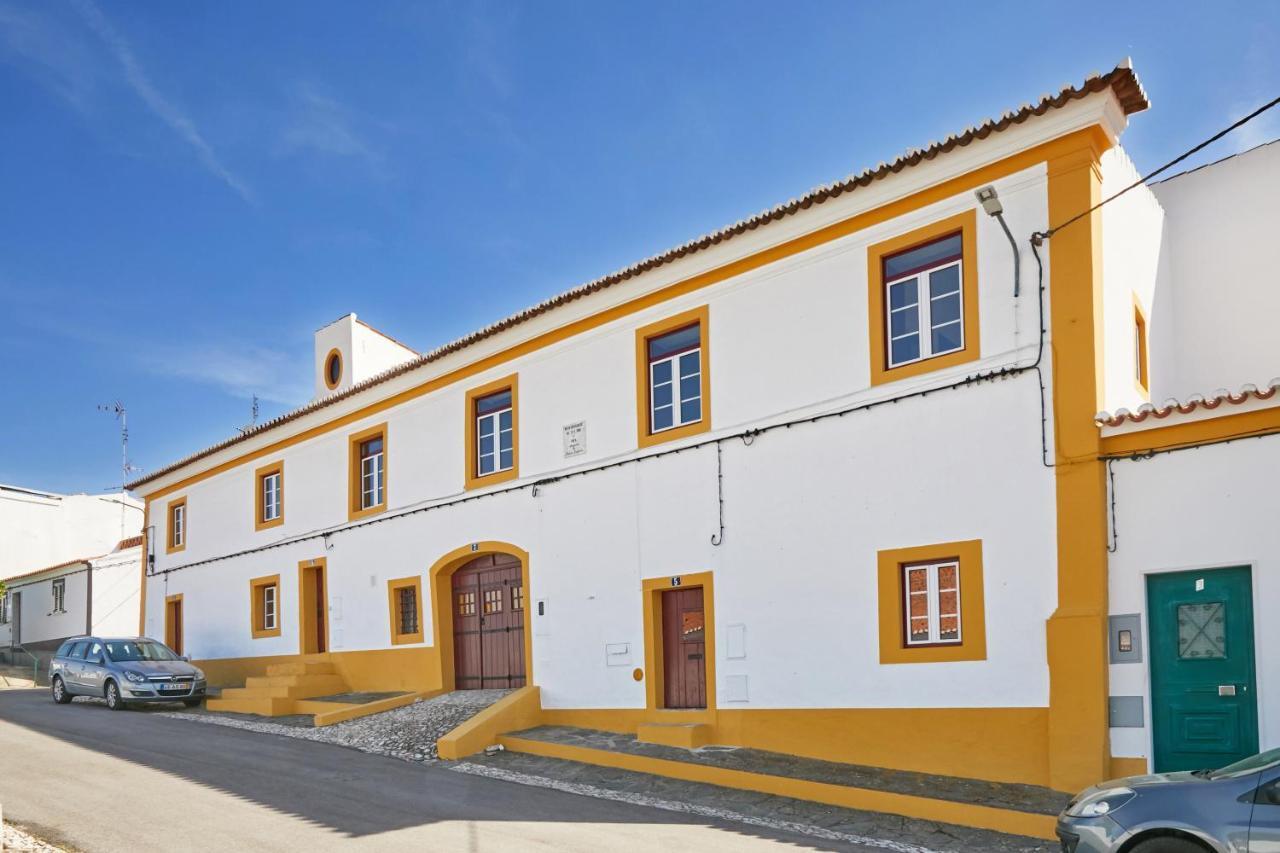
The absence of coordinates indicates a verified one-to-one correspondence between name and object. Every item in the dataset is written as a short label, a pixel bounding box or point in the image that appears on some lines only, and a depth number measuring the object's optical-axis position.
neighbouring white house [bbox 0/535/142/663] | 33.00
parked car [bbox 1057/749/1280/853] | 6.91
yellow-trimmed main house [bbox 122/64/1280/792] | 10.48
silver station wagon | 19.77
